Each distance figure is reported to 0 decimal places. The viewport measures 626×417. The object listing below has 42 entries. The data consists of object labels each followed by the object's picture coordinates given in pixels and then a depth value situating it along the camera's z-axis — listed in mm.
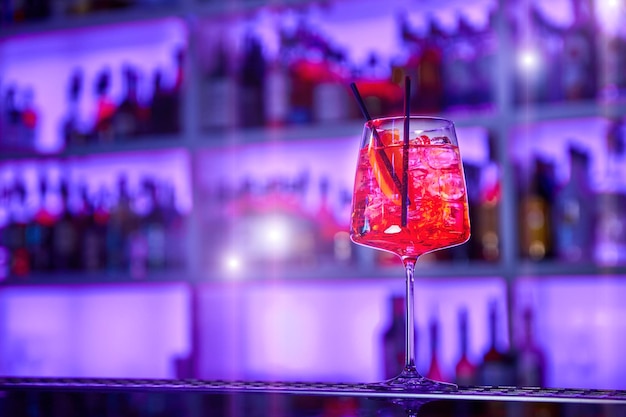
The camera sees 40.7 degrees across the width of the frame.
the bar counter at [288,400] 643
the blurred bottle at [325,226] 2365
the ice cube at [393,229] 845
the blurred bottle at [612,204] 2049
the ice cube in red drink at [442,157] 854
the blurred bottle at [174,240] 2477
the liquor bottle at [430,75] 2238
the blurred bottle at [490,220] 2113
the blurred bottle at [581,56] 2092
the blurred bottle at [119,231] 2559
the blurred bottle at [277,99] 2355
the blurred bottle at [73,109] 2725
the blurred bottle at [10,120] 2719
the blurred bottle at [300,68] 2359
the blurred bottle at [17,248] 2691
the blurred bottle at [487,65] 2154
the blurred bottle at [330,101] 2312
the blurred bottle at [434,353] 2197
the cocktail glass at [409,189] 835
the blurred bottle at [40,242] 2664
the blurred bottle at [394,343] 2156
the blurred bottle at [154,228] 2492
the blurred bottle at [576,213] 2092
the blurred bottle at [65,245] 2627
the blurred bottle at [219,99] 2396
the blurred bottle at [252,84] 2393
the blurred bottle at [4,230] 2697
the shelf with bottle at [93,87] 2555
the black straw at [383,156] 833
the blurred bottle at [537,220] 2102
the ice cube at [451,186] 859
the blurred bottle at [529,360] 2074
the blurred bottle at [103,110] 2635
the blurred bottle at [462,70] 2213
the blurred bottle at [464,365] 2135
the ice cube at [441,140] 865
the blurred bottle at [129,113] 2570
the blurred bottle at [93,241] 2578
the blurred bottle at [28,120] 2783
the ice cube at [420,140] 849
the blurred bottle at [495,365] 2051
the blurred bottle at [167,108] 2516
